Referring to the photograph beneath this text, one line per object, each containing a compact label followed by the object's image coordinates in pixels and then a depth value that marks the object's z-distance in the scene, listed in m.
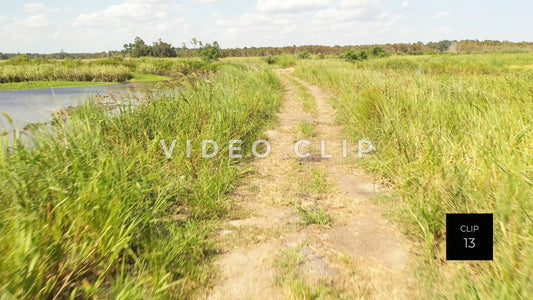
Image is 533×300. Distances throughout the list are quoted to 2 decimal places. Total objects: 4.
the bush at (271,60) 37.85
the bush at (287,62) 29.94
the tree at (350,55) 32.91
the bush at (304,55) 42.34
